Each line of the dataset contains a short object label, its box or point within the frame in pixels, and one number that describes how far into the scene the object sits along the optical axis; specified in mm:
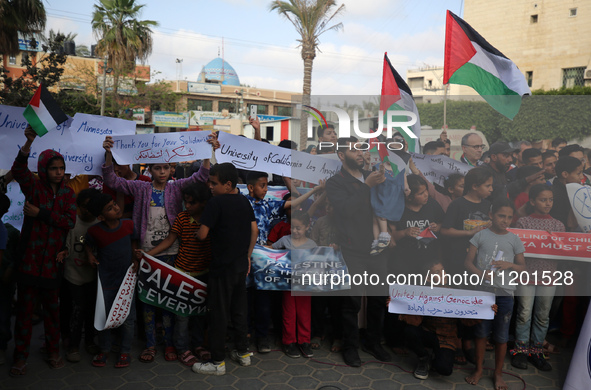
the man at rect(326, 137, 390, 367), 4113
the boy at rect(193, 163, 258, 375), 3955
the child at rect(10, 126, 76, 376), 3898
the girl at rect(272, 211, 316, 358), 4480
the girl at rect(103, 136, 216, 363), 4309
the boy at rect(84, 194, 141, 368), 4039
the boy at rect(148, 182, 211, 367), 4164
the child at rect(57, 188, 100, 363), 4141
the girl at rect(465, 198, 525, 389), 3973
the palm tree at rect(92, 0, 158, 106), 23266
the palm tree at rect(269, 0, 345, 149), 17703
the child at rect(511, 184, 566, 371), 4148
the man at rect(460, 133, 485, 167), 4082
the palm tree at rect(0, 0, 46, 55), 11316
